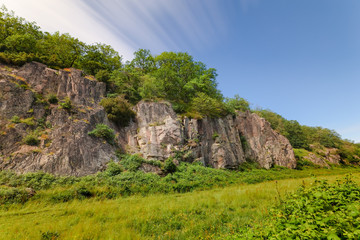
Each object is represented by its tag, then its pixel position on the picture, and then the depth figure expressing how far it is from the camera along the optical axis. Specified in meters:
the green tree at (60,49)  26.94
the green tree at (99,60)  30.45
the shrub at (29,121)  17.84
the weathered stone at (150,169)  18.56
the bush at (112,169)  16.30
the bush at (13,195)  10.10
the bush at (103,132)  19.62
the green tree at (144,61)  40.44
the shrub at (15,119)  17.30
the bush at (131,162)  17.90
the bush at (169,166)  19.36
